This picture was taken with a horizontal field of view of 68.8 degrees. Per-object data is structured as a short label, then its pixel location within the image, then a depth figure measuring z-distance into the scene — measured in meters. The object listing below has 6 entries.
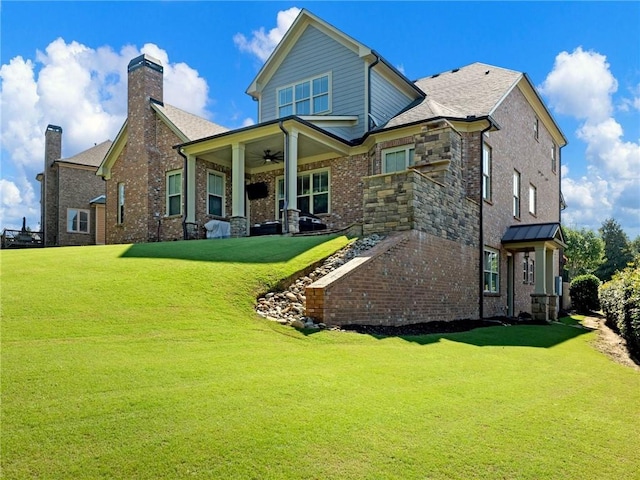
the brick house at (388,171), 11.89
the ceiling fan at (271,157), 18.02
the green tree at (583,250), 46.16
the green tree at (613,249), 54.69
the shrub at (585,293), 25.28
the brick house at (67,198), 29.69
